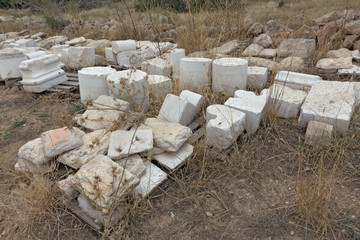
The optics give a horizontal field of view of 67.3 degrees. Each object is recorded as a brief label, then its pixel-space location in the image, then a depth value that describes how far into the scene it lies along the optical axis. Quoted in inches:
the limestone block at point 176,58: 185.9
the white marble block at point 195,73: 166.2
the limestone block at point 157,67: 183.1
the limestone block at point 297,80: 158.9
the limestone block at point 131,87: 136.3
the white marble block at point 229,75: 156.9
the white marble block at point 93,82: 152.3
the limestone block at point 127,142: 105.7
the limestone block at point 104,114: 129.8
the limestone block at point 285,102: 139.3
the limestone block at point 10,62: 208.5
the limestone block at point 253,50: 224.0
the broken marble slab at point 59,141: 108.3
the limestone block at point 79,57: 222.5
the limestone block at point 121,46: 231.8
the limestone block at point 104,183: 86.6
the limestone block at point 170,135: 110.8
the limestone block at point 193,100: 138.6
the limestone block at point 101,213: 86.6
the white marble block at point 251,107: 129.3
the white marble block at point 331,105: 124.3
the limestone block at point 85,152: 107.6
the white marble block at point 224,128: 118.2
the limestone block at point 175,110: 128.7
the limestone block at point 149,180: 99.0
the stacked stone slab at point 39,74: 187.0
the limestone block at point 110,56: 241.0
